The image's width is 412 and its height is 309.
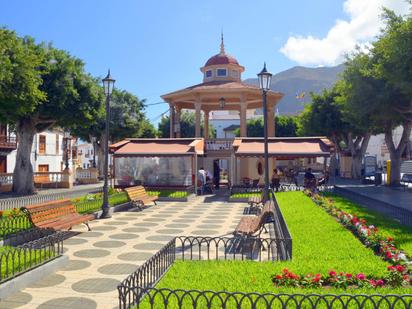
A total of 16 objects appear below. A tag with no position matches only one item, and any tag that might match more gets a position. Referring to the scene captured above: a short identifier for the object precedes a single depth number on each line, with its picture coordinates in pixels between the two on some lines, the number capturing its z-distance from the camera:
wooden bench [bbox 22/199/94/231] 9.93
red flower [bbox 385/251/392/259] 7.23
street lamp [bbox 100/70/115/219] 14.28
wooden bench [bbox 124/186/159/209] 16.66
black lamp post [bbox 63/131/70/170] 37.31
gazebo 31.45
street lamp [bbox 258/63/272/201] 13.51
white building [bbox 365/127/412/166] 68.20
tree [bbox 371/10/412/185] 15.96
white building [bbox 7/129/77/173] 39.88
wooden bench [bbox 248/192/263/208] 16.23
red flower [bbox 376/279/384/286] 5.71
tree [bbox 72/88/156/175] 40.91
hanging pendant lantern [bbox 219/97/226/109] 30.00
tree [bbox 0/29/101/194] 17.77
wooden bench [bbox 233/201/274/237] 9.49
